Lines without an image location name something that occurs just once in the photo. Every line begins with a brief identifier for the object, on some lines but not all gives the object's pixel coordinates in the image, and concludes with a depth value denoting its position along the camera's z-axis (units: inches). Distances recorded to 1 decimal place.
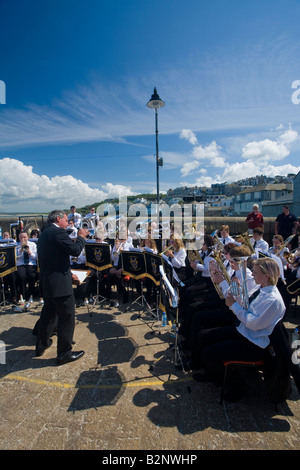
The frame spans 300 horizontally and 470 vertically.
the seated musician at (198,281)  204.5
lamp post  358.1
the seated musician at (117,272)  254.7
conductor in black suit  146.2
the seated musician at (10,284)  255.9
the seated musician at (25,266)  260.4
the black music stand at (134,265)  230.8
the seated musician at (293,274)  207.3
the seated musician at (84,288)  258.7
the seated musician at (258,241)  240.1
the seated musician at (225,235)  264.0
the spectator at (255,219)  336.8
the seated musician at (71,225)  345.9
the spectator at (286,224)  323.6
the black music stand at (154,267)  206.2
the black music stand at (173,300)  133.3
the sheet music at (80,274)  196.3
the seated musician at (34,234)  341.1
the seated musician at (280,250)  227.9
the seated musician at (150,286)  246.4
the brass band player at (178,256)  235.8
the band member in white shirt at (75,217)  405.1
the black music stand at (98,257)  247.6
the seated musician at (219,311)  142.5
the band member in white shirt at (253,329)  106.7
